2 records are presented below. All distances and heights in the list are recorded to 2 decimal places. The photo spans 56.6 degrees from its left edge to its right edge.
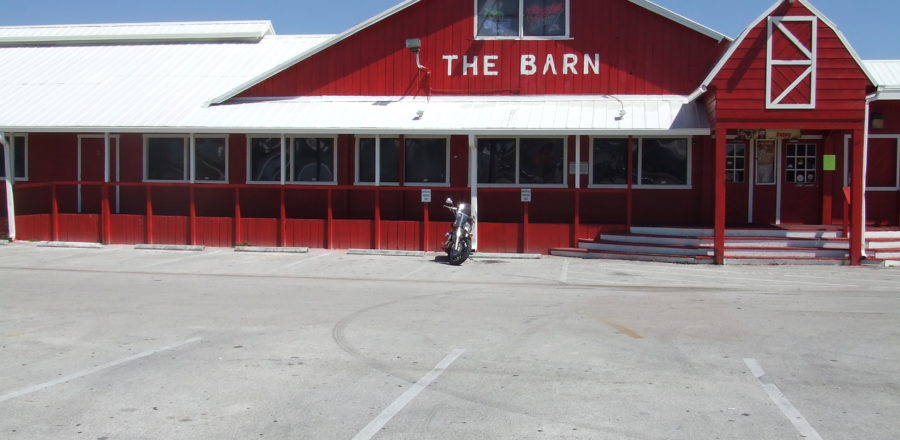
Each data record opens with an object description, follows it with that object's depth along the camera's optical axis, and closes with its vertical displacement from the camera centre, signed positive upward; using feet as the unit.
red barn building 59.77 +3.19
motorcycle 54.75 -3.24
